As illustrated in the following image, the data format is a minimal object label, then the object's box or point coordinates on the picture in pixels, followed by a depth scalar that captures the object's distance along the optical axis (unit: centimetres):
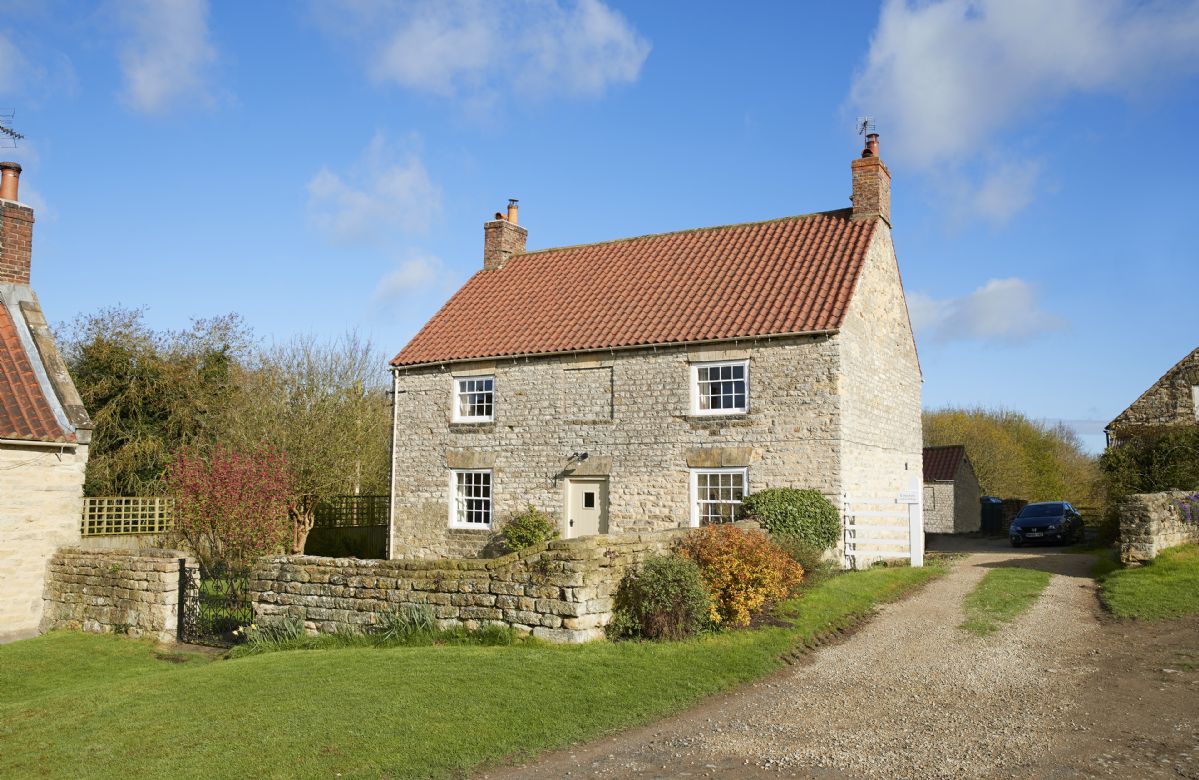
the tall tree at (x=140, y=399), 2648
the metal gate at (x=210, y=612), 1483
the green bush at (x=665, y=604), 1181
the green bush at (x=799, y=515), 1766
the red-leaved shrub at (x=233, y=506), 1742
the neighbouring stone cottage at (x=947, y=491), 3622
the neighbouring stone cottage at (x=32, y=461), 1550
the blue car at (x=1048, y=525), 2742
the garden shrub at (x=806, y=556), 1568
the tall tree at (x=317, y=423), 2708
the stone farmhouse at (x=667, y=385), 1920
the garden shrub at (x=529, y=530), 2098
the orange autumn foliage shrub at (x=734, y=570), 1244
